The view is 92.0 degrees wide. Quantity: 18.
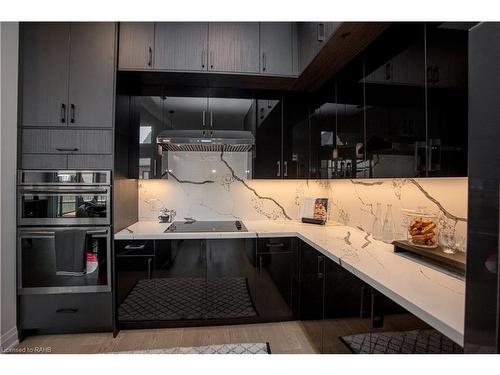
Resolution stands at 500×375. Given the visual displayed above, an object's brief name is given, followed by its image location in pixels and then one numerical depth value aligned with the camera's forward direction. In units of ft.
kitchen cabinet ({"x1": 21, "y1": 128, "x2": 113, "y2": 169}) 6.39
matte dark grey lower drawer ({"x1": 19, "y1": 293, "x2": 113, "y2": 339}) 6.47
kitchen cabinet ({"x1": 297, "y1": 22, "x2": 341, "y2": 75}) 5.37
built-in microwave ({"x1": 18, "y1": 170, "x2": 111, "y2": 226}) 6.30
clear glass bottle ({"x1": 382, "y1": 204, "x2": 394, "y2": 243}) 5.96
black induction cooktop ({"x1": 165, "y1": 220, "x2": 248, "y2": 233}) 7.37
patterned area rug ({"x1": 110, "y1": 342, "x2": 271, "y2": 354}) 5.90
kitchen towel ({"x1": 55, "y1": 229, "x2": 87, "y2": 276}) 6.27
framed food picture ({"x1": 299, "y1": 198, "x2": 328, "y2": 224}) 8.40
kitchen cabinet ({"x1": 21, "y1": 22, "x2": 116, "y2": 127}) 6.40
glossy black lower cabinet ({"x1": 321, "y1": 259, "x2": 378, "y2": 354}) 3.96
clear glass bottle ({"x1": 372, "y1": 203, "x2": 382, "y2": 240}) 6.20
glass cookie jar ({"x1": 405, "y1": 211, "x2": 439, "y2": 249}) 4.73
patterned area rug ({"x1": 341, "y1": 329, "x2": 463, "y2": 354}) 2.67
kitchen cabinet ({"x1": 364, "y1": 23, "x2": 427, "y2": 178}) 3.95
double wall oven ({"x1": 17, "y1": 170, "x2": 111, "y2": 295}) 6.29
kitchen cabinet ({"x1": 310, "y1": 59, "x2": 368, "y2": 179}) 5.56
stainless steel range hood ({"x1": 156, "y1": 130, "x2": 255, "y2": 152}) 7.38
